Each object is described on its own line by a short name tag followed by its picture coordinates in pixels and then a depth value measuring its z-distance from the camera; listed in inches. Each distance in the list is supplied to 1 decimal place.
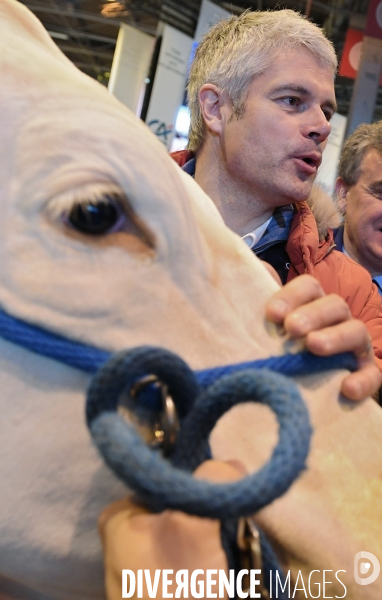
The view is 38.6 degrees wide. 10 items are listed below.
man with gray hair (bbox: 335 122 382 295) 76.4
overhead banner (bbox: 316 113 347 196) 164.1
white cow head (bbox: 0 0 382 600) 18.7
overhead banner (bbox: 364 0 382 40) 140.6
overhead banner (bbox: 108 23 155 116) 143.0
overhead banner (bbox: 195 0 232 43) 134.6
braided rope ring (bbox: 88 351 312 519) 14.7
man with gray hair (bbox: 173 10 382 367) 48.1
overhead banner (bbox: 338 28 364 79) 148.9
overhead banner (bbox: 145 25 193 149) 139.9
